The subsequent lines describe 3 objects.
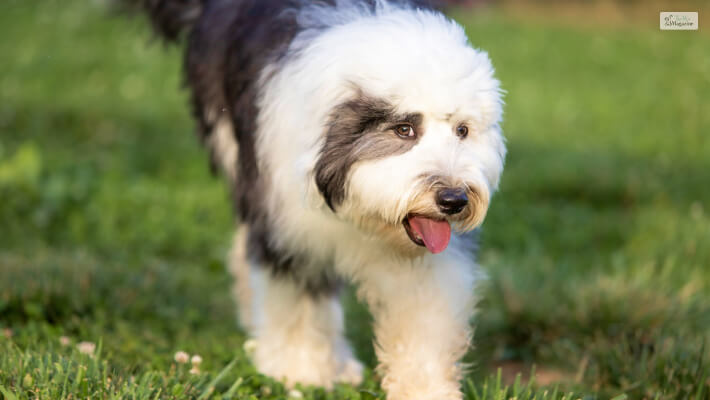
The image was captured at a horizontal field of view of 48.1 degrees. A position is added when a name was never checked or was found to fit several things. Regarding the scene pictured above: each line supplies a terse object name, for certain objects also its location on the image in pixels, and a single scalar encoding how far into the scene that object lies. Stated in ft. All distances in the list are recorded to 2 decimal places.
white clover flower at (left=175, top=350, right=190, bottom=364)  9.40
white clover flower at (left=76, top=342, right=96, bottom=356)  8.89
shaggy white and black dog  7.75
